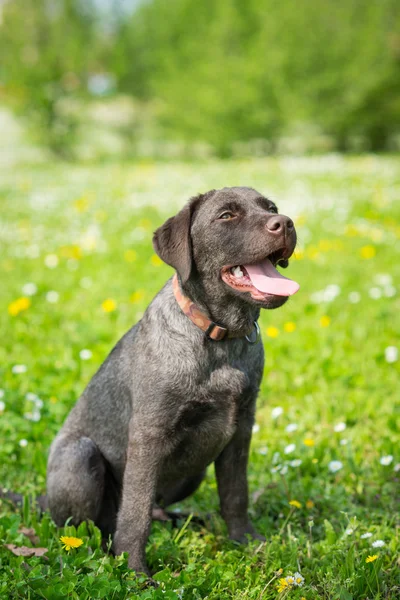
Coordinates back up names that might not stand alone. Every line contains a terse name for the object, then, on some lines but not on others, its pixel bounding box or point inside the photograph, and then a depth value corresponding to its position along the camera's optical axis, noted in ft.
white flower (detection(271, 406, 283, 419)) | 14.24
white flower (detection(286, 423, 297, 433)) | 14.24
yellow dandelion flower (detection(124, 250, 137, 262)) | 26.96
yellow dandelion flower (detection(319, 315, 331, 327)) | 19.88
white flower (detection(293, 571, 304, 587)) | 9.25
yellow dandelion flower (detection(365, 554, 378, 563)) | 9.36
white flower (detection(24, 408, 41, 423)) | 14.73
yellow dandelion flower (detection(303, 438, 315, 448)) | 13.85
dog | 10.15
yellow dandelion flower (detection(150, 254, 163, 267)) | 25.59
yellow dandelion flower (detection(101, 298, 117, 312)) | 20.81
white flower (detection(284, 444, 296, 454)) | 13.19
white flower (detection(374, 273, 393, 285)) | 22.52
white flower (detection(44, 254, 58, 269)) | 27.12
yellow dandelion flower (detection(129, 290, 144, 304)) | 22.13
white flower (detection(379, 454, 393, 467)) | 12.88
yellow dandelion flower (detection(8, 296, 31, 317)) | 20.98
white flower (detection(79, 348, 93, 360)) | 17.67
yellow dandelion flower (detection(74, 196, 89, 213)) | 39.24
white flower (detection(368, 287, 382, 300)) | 21.61
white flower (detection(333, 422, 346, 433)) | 14.23
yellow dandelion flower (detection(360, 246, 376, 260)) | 26.71
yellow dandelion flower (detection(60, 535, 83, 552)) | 9.26
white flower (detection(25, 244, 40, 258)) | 29.52
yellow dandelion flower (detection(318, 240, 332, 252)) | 28.08
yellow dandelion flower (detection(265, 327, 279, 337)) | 19.20
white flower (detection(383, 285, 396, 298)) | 21.79
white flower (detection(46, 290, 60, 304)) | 23.09
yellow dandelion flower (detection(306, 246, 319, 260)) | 27.07
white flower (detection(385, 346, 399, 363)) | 17.59
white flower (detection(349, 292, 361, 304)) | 22.09
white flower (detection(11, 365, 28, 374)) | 16.63
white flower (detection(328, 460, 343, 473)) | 12.77
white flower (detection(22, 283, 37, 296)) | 23.68
